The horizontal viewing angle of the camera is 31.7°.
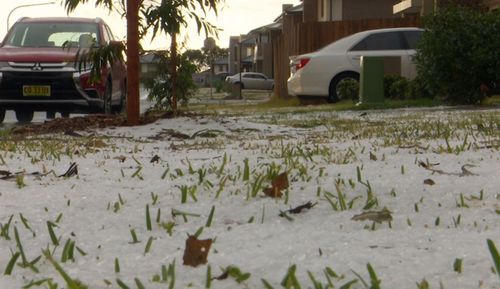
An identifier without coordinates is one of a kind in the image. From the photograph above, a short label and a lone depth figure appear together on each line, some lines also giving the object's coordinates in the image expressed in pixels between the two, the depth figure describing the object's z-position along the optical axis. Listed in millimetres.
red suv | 12844
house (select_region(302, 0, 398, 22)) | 36906
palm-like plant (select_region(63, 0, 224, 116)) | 9438
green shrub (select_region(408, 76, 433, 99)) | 15836
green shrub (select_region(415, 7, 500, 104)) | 14102
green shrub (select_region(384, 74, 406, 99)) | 17391
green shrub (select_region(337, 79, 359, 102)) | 17389
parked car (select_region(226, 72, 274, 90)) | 67206
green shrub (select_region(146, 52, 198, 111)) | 12011
